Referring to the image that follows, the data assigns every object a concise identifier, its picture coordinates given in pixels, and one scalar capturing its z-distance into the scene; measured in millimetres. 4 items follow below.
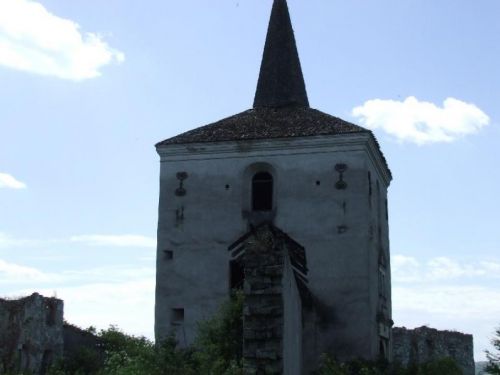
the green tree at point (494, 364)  15383
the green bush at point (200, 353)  15539
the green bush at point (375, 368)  17344
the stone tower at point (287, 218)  19859
